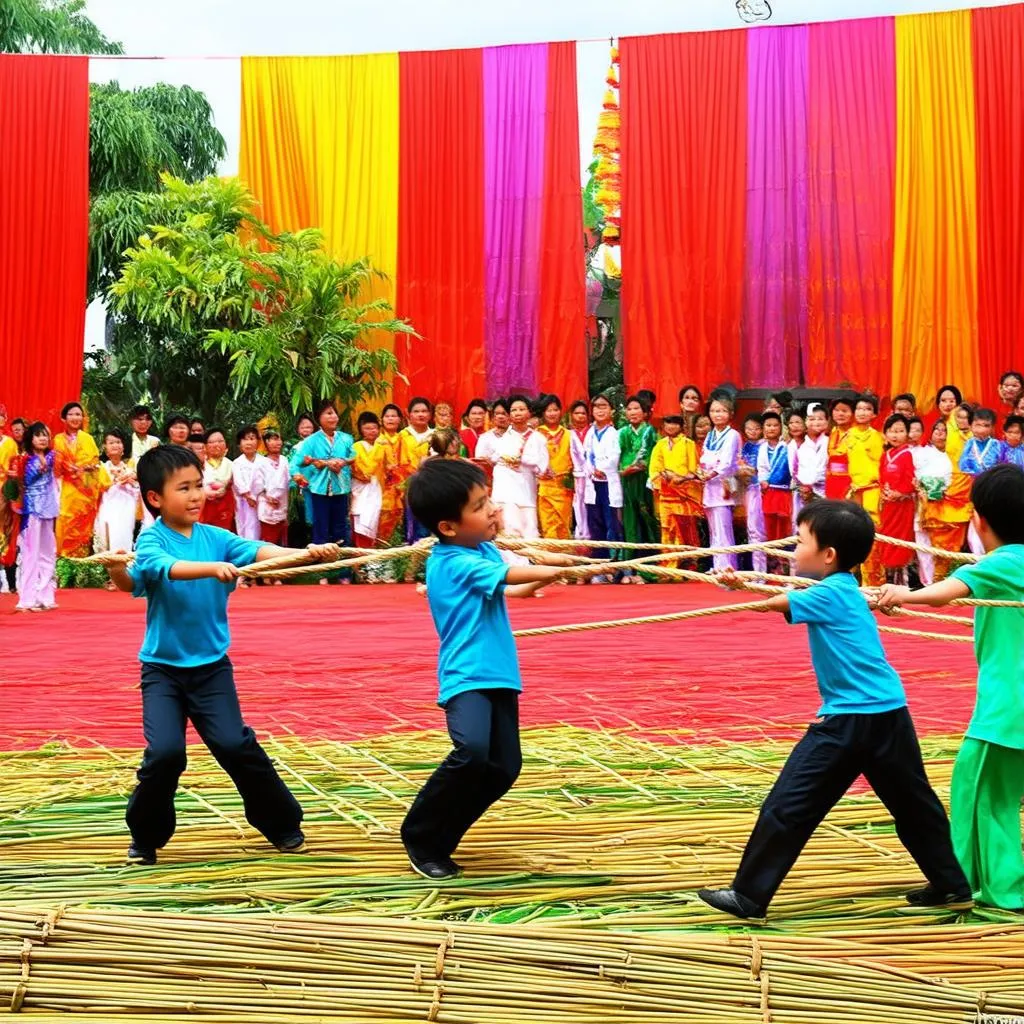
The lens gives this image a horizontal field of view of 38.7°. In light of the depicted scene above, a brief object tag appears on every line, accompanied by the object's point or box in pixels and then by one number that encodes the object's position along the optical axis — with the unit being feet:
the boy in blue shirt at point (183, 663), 11.03
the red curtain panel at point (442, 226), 43.62
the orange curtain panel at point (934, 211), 39.91
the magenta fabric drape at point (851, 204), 40.47
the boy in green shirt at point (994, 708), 10.16
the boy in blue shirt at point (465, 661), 10.77
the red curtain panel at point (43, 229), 42.86
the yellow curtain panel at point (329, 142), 44.70
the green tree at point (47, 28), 60.49
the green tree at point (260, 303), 42.68
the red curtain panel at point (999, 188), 39.63
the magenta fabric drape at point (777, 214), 41.19
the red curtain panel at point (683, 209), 41.73
